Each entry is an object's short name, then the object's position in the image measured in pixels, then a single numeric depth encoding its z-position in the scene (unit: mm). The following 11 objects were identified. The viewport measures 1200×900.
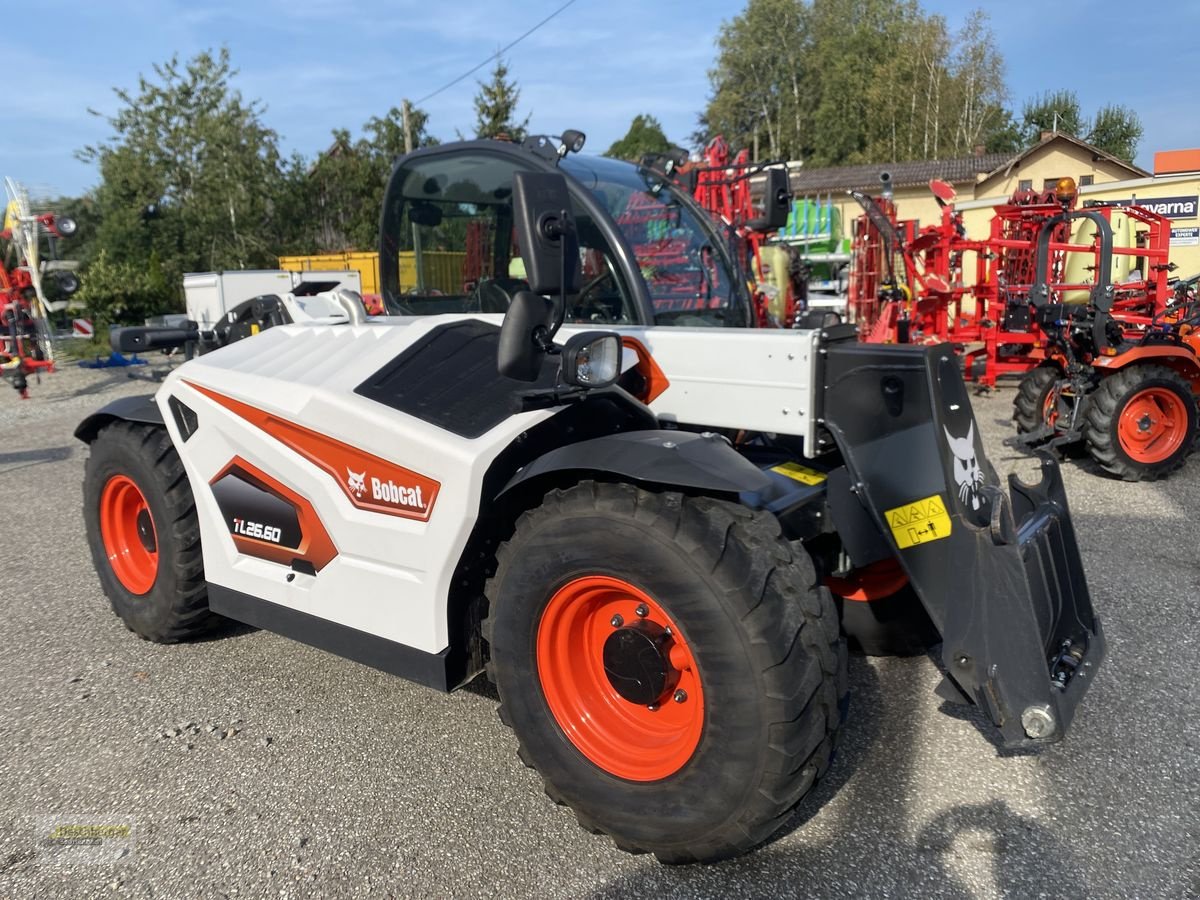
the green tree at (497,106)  22812
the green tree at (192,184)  22312
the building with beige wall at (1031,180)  16047
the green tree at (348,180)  23484
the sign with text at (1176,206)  15891
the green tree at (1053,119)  40844
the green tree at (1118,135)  39875
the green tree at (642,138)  49438
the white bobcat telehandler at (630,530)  2189
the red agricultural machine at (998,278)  9062
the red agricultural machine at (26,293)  12055
